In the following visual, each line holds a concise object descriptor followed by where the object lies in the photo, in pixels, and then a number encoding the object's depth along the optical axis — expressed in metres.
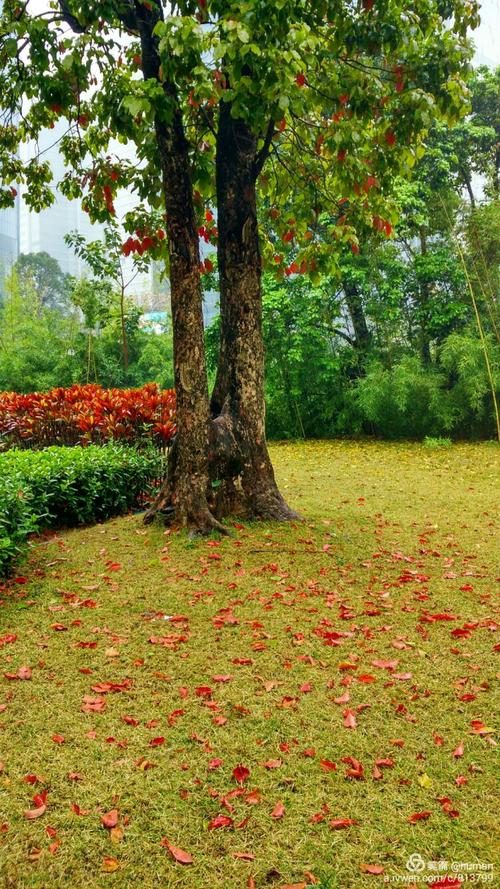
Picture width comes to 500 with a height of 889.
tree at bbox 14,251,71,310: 36.78
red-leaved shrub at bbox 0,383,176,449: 6.57
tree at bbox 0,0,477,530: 3.31
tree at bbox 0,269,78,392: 13.10
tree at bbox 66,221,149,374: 11.69
